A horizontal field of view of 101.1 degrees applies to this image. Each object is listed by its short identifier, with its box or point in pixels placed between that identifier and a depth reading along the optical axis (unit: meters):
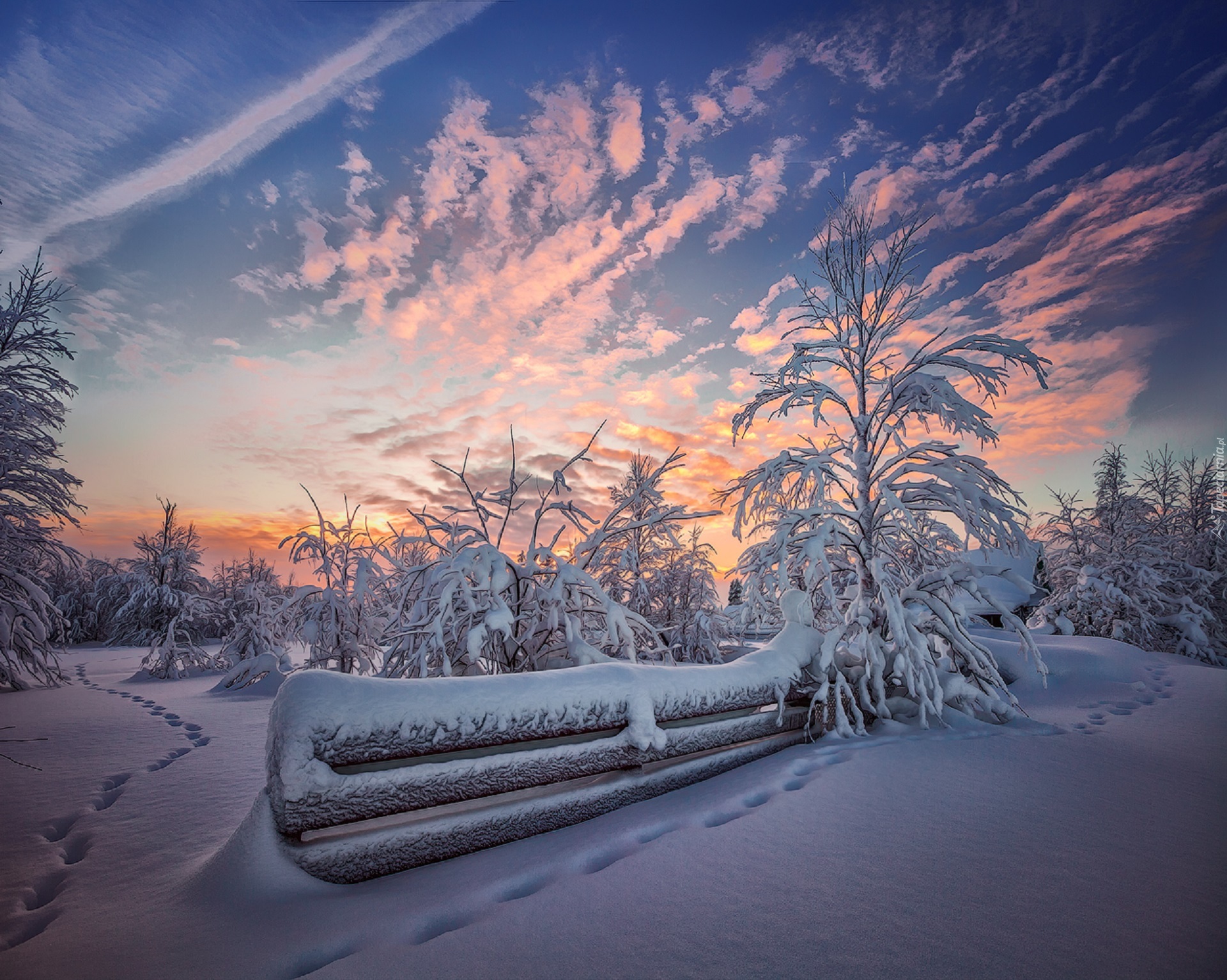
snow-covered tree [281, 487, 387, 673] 7.72
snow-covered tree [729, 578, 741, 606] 27.03
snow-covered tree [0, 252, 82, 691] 8.62
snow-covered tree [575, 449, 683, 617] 5.20
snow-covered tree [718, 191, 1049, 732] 4.74
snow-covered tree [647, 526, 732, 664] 13.48
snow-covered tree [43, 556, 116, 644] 22.27
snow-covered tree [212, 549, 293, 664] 11.37
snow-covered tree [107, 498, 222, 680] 12.48
